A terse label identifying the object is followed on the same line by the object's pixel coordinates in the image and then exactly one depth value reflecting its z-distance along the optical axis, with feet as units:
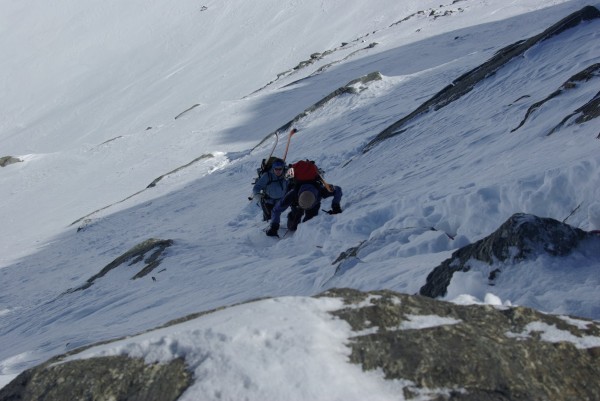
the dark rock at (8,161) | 128.16
